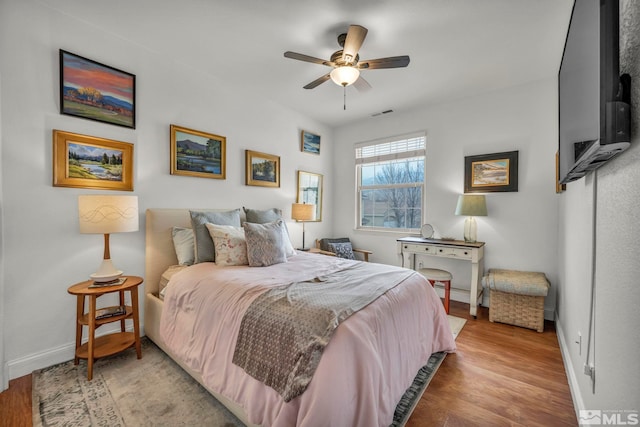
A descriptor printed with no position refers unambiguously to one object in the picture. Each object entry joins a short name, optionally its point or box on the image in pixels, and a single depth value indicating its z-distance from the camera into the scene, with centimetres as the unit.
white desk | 306
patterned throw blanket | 120
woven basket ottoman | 268
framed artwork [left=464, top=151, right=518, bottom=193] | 321
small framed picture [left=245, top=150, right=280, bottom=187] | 344
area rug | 155
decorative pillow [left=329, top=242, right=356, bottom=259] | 404
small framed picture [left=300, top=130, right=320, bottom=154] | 423
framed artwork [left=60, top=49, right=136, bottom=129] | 210
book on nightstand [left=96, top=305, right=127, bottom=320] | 203
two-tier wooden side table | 188
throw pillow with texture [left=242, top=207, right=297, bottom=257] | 285
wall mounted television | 78
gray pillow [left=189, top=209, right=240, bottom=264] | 244
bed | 116
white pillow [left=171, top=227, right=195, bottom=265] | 247
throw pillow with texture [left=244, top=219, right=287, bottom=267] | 234
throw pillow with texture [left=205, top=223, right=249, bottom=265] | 233
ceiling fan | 197
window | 402
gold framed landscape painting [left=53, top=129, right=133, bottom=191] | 207
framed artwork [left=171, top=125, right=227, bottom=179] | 276
